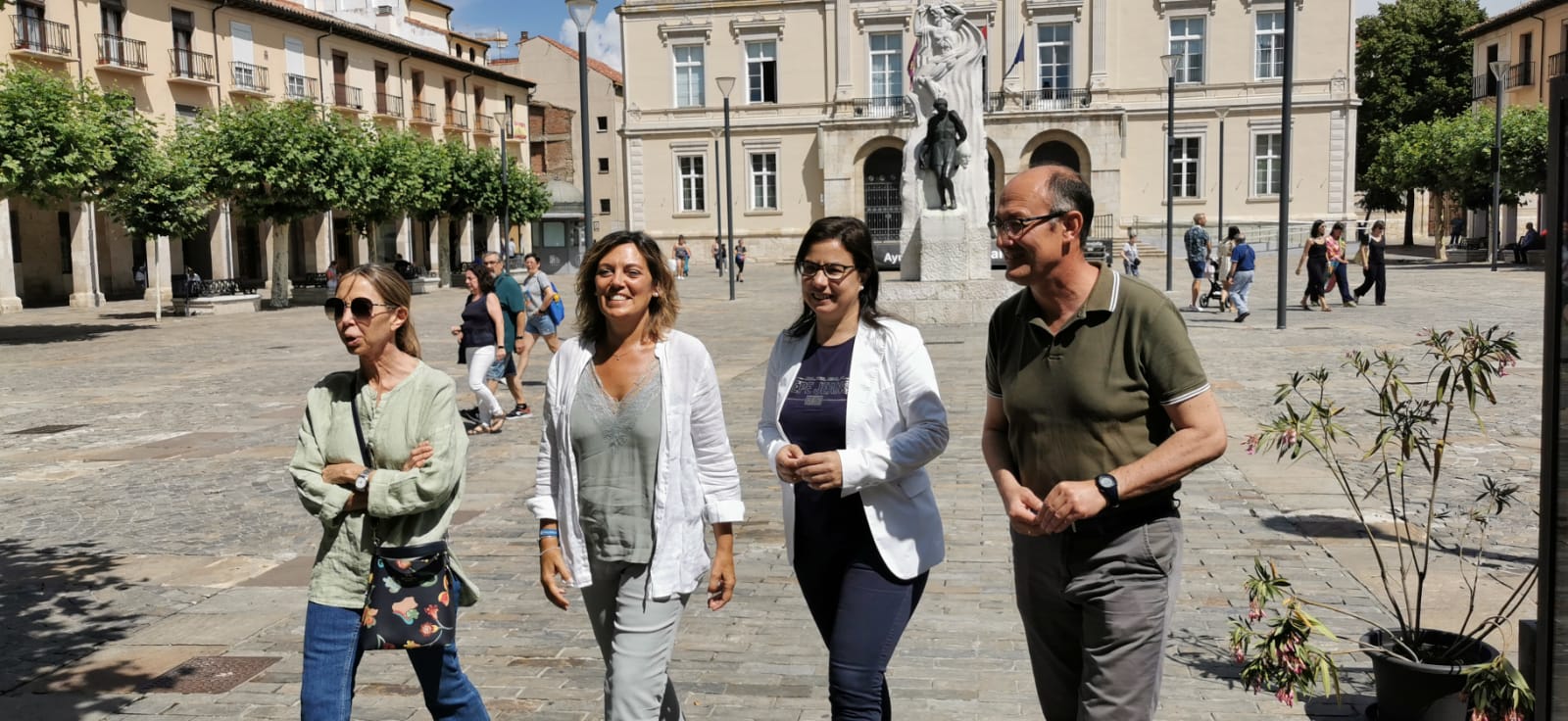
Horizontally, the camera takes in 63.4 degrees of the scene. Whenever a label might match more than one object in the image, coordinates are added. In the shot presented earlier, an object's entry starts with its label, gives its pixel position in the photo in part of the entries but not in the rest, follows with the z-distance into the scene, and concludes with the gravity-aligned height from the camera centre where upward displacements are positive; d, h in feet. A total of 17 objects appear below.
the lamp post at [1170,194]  90.74 +3.26
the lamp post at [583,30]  58.49 +10.26
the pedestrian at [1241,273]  64.85 -1.84
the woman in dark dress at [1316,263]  69.05 -1.43
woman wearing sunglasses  11.43 -2.02
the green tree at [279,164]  106.32 +7.64
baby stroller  72.82 -3.08
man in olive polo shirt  9.52 -1.50
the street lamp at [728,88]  99.72 +13.33
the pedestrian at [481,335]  37.14 -2.51
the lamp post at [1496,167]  109.60 +5.76
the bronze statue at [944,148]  71.20 +5.32
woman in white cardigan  11.12 -2.05
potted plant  12.09 -4.19
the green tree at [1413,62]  189.98 +26.09
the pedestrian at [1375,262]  71.72 -1.49
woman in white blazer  11.37 -1.93
